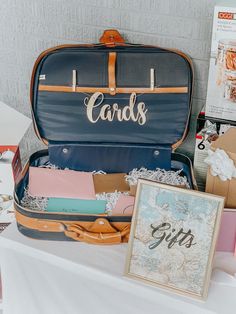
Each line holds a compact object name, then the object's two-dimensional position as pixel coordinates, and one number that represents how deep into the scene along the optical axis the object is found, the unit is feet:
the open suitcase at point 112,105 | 3.81
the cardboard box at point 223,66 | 3.33
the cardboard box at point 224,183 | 3.27
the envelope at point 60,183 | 3.75
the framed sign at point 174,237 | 2.96
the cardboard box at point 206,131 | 3.69
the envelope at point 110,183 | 3.84
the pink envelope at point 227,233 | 3.22
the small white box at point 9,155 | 4.13
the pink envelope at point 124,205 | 3.56
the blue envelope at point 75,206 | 3.58
